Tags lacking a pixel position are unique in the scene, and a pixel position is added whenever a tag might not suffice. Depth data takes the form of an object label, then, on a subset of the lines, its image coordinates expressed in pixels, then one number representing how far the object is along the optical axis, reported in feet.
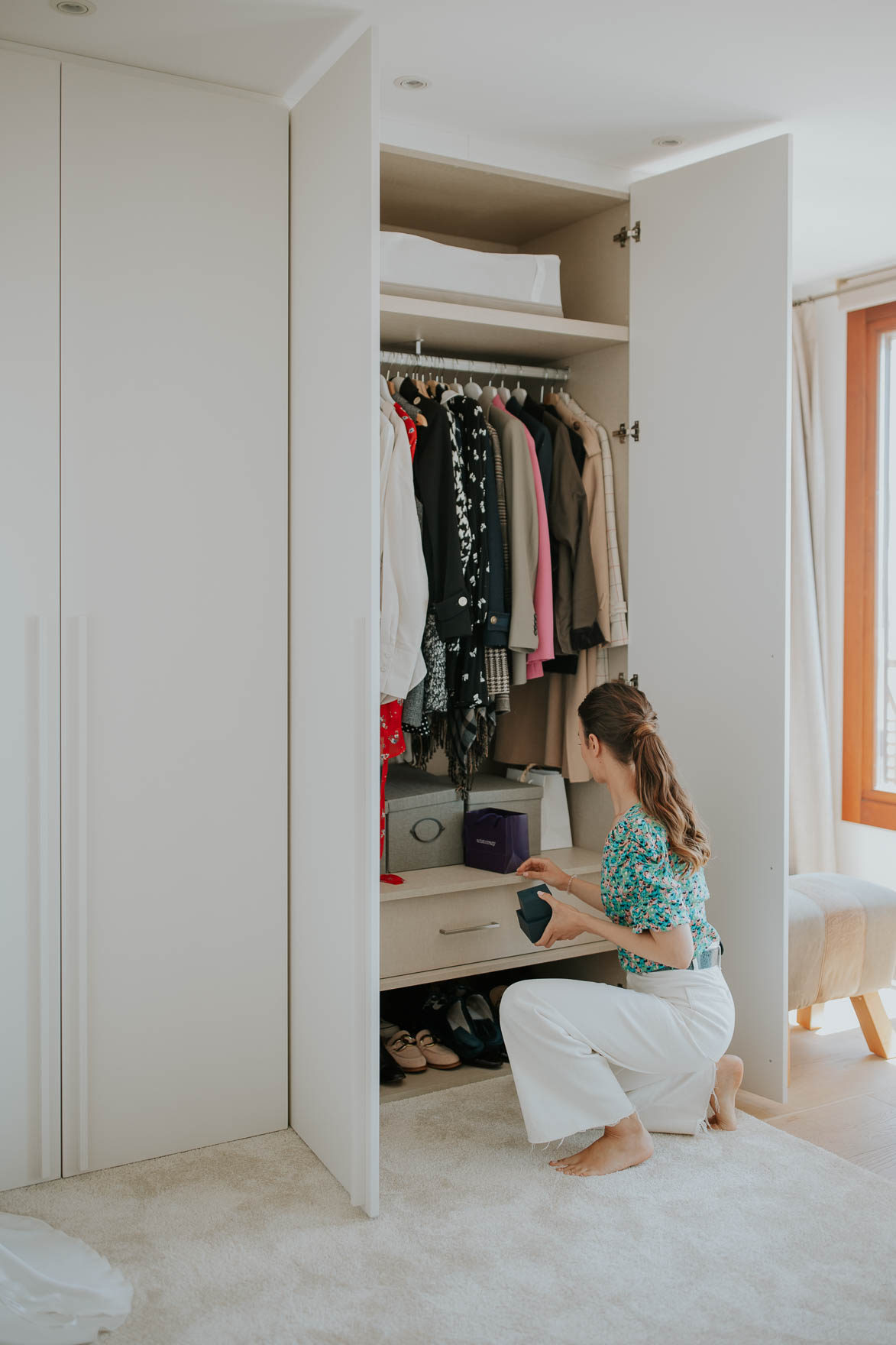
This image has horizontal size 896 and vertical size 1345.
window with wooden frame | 14.08
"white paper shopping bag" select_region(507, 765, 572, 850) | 11.32
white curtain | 14.44
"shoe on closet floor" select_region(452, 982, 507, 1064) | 10.62
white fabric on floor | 6.38
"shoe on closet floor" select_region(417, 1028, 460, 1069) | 10.41
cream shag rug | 6.59
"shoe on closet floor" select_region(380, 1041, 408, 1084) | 10.02
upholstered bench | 10.55
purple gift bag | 10.23
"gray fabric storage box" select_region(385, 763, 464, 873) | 10.19
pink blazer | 10.44
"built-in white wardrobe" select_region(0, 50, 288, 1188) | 8.04
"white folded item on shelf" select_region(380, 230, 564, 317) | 9.66
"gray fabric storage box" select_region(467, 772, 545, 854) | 10.59
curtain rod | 13.56
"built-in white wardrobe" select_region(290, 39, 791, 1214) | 8.23
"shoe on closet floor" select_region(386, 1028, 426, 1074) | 10.31
